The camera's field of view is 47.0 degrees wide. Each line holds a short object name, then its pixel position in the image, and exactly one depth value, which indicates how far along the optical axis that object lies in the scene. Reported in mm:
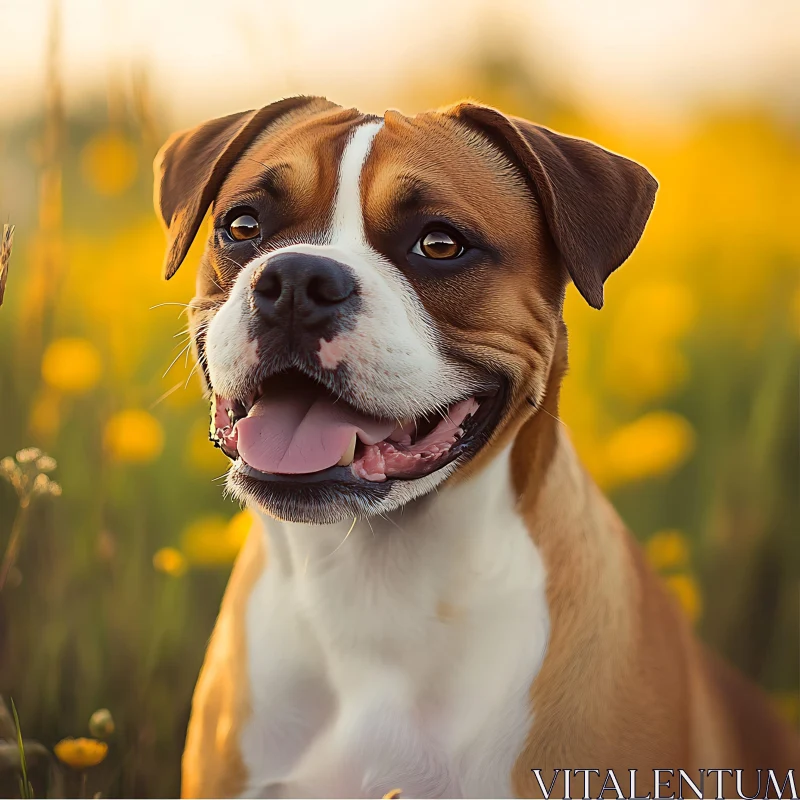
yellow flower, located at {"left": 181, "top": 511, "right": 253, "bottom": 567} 2877
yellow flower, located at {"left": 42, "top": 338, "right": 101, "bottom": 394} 2781
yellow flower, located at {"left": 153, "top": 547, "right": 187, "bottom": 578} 2730
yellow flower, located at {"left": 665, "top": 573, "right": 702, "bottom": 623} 3035
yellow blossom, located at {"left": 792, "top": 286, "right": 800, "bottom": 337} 3005
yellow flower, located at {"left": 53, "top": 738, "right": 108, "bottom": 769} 2438
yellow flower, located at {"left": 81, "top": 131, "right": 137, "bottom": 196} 2842
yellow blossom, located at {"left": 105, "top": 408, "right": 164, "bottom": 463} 2846
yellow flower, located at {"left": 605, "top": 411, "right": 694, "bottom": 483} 3039
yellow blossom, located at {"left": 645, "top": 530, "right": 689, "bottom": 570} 3055
